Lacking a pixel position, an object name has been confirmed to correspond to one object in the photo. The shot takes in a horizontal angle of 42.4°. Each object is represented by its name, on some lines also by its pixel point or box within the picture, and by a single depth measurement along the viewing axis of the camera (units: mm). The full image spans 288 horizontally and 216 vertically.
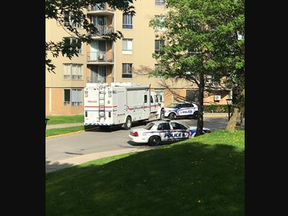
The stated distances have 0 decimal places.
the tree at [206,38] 16273
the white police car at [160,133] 19969
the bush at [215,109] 43000
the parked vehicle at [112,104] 25844
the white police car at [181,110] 35688
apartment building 42188
